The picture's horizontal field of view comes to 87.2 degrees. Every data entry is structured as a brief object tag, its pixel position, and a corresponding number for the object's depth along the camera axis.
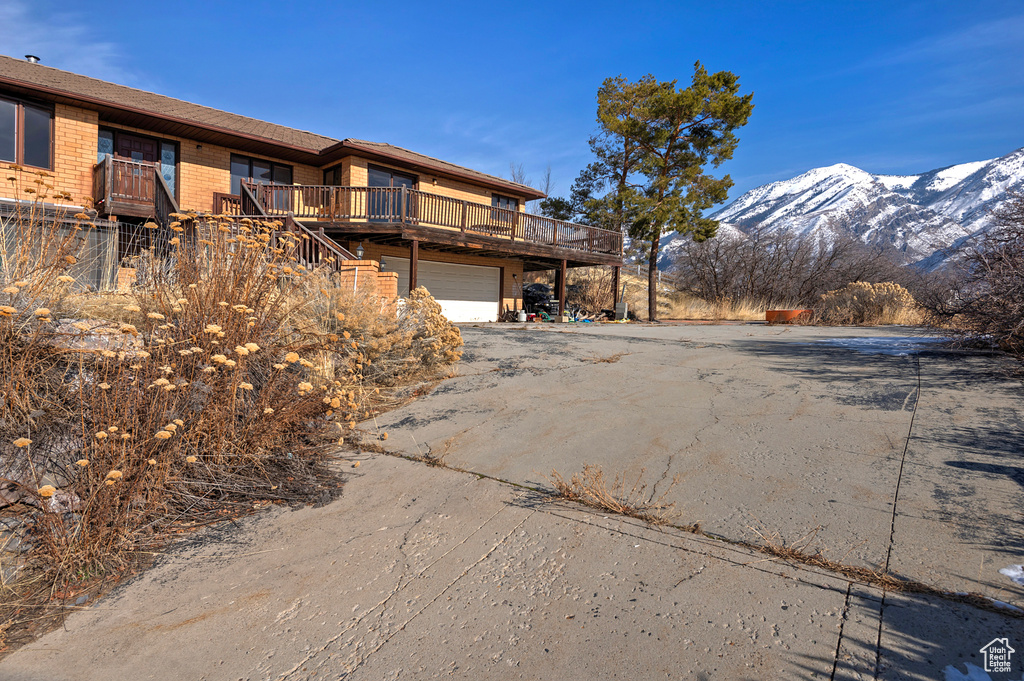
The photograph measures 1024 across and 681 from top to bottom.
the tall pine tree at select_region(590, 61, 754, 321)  21.70
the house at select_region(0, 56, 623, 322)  12.95
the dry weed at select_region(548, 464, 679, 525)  3.03
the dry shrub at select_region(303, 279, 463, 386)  5.62
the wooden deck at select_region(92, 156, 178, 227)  12.77
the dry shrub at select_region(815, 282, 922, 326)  15.59
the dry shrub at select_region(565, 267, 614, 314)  24.08
